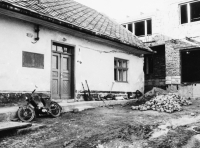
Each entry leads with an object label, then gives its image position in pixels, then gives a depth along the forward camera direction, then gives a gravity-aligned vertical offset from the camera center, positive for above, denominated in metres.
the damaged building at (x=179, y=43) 13.12 +2.46
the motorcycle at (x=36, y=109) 5.66 -0.80
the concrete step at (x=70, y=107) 5.57 -0.90
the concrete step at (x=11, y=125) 4.54 -0.97
